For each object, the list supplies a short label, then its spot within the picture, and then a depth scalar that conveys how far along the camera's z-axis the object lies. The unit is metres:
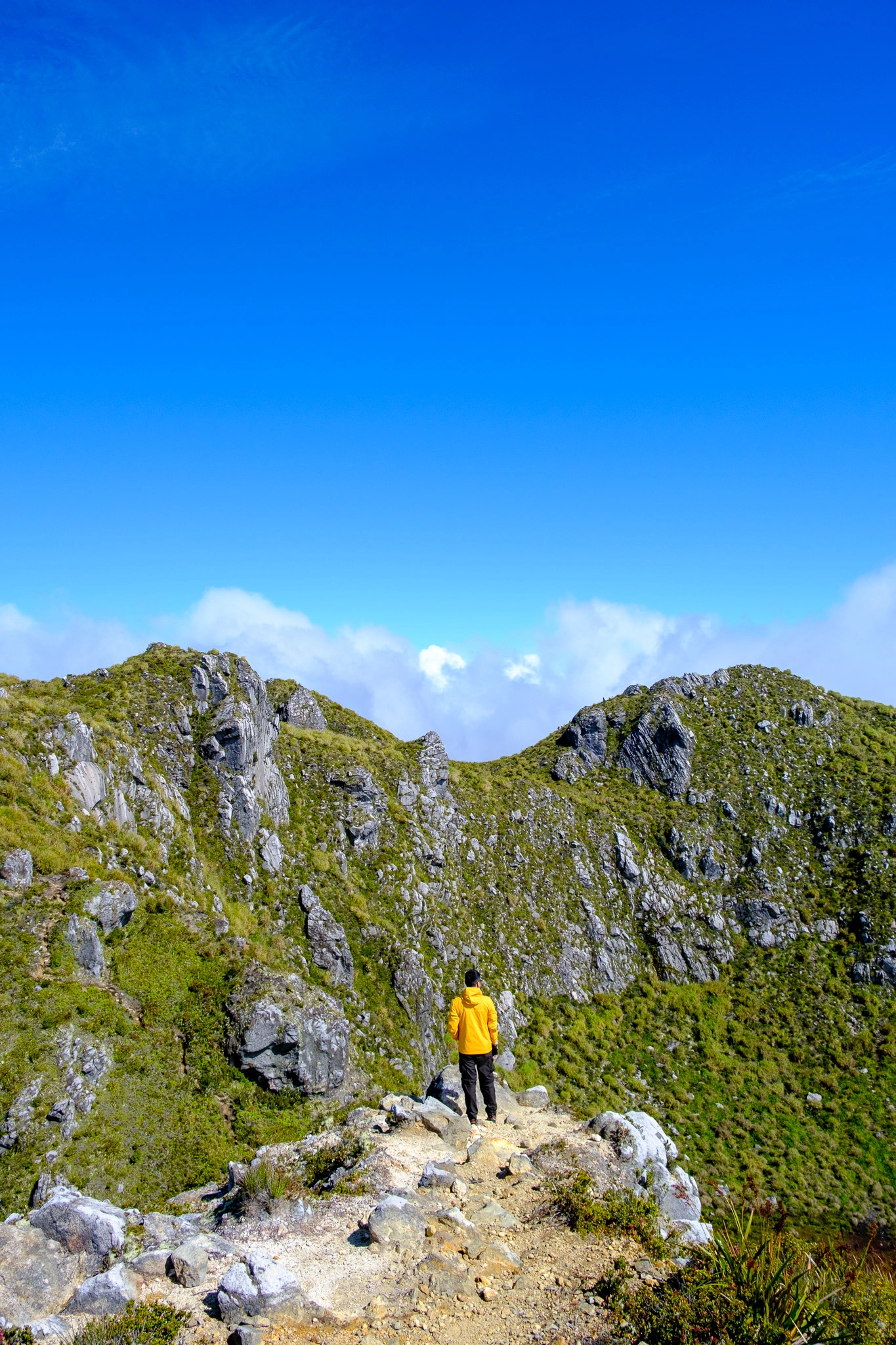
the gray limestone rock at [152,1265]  10.08
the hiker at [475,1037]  16.47
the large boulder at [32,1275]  9.23
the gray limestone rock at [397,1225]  11.18
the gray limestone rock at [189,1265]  9.93
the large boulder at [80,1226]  10.41
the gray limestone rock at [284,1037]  23.45
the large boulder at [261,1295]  9.28
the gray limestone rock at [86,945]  22.36
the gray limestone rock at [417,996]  37.62
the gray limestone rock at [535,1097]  18.84
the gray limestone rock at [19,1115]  17.20
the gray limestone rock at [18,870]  22.66
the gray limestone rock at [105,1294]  9.26
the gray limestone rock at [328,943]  37.50
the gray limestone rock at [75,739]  30.62
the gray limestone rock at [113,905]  24.08
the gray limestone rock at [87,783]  29.83
